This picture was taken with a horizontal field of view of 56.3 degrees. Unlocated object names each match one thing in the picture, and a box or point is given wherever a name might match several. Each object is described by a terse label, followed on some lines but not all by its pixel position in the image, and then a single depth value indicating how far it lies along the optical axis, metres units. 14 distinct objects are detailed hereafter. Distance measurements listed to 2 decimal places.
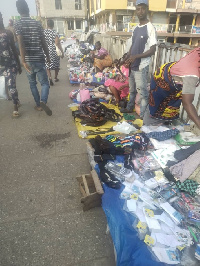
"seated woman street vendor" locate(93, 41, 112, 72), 8.59
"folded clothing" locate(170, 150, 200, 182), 2.28
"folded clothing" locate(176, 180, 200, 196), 2.20
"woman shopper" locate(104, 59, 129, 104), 5.53
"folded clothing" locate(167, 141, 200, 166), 2.54
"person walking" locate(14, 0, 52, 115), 4.08
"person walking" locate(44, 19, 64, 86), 7.10
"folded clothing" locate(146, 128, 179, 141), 3.12
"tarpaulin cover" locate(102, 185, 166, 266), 1.66
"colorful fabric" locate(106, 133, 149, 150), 3.05
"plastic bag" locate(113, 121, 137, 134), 3.99
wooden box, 2.31
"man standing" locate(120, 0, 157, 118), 3.89
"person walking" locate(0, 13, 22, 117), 4.21
